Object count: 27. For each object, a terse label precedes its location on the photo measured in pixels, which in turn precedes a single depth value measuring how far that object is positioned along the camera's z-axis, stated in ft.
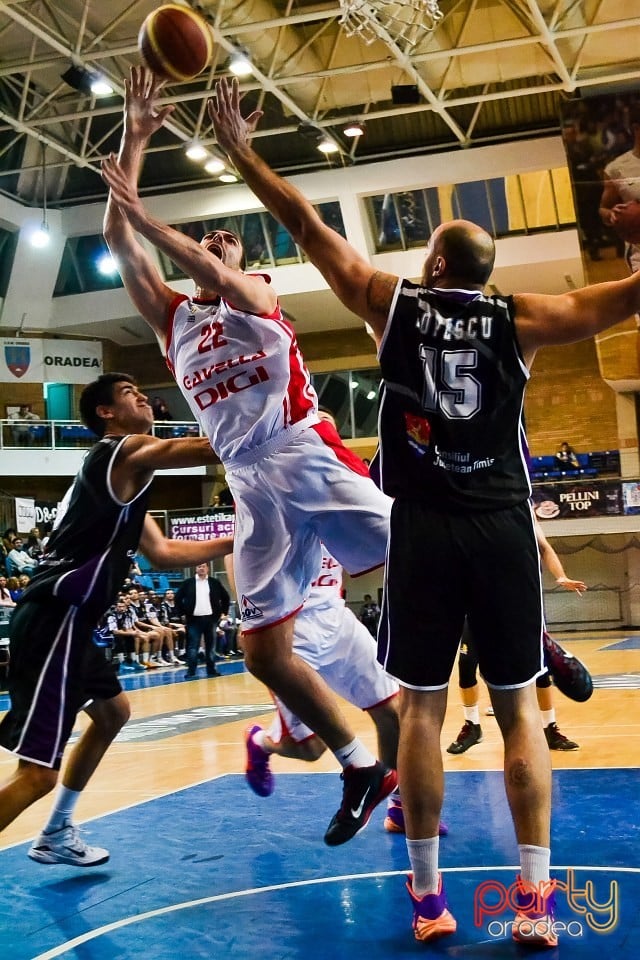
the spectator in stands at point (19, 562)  64.18
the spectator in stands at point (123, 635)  62.39
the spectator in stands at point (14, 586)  57.99
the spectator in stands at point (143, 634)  64.49
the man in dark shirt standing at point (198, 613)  55.77
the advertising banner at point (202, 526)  84.07
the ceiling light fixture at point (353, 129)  73.61
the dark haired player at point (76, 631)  13.33
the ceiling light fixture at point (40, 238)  76.02
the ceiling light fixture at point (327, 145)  76.35
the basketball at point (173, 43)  13.97
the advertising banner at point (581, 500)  80.89
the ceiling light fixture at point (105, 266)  96.59
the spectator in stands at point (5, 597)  52.42
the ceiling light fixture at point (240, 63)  62.13
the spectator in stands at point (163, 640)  66.54
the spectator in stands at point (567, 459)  88.58
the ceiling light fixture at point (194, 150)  76.07
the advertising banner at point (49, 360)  96.53
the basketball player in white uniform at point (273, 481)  13.44
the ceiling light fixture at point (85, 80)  64.54
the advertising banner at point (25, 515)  77.82
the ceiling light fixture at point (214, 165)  78.74
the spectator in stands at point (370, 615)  78.74
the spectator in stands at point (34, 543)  70.40
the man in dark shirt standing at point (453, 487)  10.69
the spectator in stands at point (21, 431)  91.15
